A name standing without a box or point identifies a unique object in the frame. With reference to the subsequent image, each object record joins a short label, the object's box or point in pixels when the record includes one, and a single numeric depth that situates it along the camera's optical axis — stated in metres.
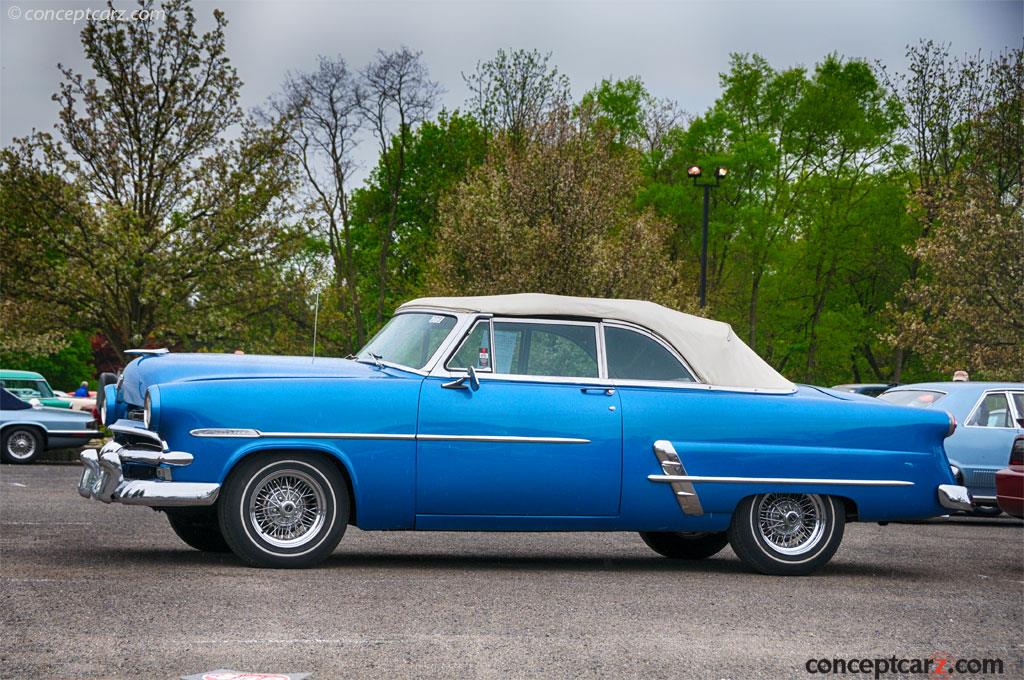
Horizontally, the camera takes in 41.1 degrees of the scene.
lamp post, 33.84
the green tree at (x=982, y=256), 29.09
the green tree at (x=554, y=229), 31.42
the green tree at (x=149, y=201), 28.64
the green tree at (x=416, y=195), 51.19
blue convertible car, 8.16
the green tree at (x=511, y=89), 47.22
